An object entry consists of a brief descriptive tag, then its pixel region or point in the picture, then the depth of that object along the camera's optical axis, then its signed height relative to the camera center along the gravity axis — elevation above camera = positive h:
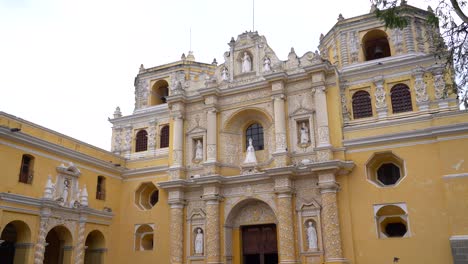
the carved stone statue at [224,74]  23.00 +9.79
